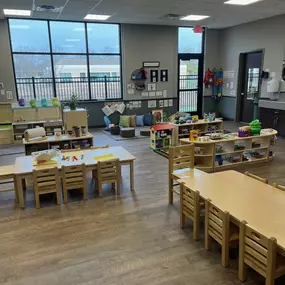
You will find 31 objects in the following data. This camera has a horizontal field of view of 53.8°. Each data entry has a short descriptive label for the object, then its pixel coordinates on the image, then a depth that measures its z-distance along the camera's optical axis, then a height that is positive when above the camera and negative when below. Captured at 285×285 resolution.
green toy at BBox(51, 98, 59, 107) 7.39 -0.59
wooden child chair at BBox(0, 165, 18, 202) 3.64 -1.19
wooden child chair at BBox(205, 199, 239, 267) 2.35 -1.32
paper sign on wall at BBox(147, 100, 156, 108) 9.48 -0.84
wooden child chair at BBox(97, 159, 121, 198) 3.88 -1.28
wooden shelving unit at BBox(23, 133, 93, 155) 4.98 -1.14
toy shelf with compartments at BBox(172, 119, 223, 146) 6.19 -1.14
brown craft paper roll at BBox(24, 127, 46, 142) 5.00 -0.97
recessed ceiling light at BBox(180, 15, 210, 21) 7.70 +1.63
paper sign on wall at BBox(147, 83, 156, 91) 9.36 -0.30
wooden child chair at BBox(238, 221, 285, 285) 1.95 -1.28
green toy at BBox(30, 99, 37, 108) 7.18 -0.60
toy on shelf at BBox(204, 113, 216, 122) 6.52 -0.94
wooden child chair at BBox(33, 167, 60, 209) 3.56 -1.28
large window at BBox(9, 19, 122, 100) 7.95 +0.59
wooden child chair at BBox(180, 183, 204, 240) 2.77 -1.30
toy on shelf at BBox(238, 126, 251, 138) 5.14 -1.00
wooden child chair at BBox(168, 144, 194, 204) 3.57 -1.09
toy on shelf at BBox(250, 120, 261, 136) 5.25 -0.97
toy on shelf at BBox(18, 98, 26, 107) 7.29 -0.56
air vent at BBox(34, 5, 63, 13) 6.29 +1.60
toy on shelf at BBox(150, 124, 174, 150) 6.18 -1.26
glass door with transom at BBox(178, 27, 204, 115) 9.68 +0.24
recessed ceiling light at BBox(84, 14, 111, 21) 7.49 +1.64
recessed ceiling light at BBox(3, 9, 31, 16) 6.67 +1.63
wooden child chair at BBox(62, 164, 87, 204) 3.71 -1.28
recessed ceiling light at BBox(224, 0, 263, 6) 6.20 +1.62
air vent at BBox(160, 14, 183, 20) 7.51 +1.63
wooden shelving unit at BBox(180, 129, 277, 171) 4.95 -1.32
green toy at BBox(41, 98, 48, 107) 7.34 -0.58
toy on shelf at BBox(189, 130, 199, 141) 5.00 -1.03
